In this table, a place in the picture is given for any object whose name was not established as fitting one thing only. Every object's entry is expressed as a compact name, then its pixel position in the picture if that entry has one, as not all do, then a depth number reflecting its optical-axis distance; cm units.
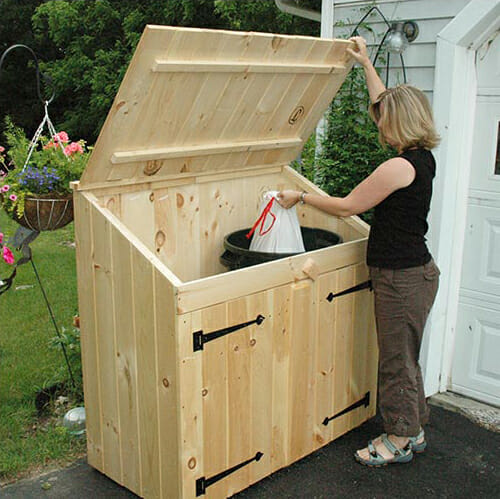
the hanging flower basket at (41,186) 301
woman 279
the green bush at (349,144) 387
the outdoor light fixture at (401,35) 355
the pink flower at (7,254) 331
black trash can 298
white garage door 341
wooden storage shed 249
